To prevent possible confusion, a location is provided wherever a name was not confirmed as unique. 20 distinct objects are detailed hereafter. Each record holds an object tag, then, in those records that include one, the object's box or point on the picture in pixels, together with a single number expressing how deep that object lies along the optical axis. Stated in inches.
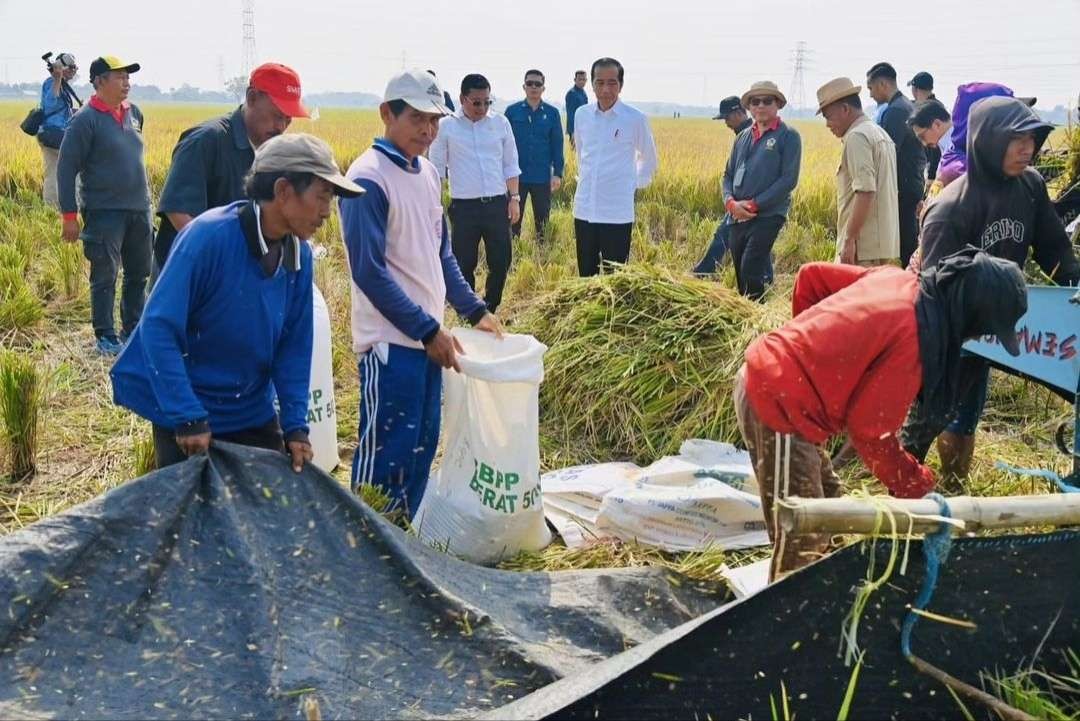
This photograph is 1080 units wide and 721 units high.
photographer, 303.6
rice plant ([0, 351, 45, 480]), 143.5
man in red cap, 150.2
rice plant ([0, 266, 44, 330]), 221.2
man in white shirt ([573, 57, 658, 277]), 234.5
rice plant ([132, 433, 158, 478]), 123.3
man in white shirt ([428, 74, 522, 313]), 237.5
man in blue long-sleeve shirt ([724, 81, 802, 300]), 222.8
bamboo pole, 62.1
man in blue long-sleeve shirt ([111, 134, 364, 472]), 91.4
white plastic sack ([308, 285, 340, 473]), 146.3
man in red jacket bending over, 89.0
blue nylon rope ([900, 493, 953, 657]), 63.0
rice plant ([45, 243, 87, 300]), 259.8
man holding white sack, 117.8
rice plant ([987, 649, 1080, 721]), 67.2
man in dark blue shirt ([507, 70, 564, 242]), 305.9
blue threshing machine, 120.0
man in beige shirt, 191.8
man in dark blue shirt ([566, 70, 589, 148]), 431.2
